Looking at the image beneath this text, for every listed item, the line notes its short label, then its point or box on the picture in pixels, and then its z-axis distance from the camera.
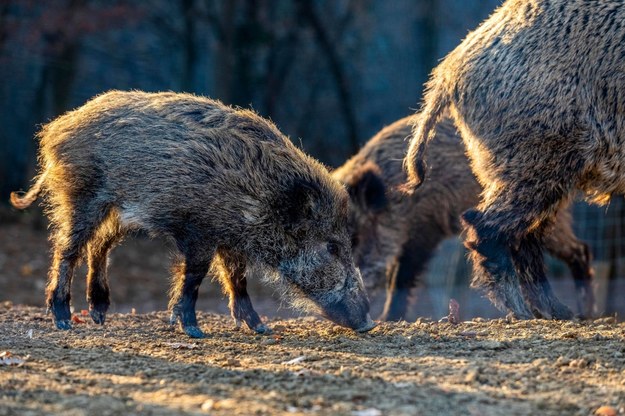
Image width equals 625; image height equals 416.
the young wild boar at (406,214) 13.70
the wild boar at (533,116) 9.63
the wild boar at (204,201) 9.82
